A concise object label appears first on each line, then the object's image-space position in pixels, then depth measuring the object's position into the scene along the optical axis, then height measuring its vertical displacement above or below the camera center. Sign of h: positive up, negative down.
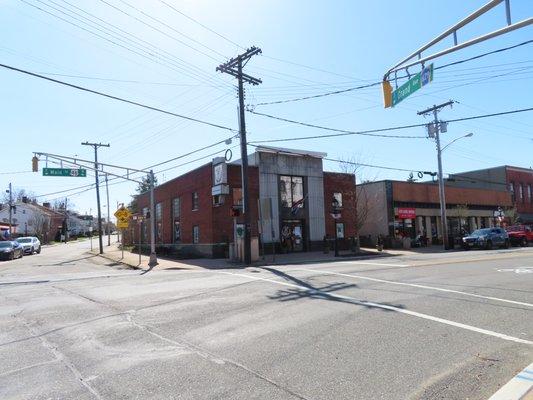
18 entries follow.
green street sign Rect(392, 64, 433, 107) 13.73 +3.84
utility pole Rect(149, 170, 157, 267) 27.89 -0.22
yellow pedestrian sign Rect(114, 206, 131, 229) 31.20 +1.03
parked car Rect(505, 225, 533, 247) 42.19 -1.45
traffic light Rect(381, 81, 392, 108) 14.76 +3.71
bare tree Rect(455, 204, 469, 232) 47.41 +0.62
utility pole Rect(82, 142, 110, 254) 44.94 +4.27
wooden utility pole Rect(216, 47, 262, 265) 27.23 +5.73
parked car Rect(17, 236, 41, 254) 47.82 -0.78
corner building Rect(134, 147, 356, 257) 32.50 +1.76
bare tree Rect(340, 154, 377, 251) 38.55 +1.37
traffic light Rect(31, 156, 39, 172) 27.19 +3.89
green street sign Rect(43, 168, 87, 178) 29.15 +3.63
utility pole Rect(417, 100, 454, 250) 38.72 +6.44
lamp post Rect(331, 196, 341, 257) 31.95 +0.85
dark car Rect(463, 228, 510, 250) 37.47 -1.48
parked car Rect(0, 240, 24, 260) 38.97 -1.00
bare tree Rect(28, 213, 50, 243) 89.00 +1.86
